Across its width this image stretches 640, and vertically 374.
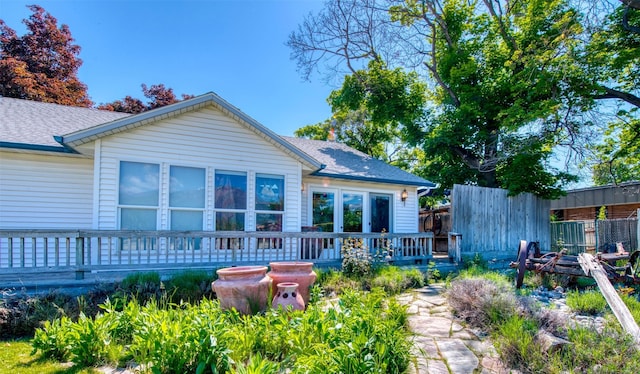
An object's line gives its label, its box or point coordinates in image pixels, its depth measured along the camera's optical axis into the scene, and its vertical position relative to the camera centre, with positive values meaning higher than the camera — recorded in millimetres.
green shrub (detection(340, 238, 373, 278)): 6953 -1179
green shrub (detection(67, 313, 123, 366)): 3146 -1347
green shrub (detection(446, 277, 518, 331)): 4066 -1242
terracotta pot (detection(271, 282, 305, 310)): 4340 -1207
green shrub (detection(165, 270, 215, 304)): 5547 -1376
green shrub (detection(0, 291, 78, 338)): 4438 -1498
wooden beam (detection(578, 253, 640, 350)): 3379 -1065
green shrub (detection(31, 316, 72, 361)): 3354 -1395
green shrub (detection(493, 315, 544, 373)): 2877 -1280
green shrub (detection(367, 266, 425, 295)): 6312 -1433
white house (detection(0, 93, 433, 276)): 6832 +757
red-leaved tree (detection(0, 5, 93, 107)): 15070 +7405
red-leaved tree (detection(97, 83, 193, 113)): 19547 +6409
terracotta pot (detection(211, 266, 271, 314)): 4348 -1111
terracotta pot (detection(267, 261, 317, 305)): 4922 -1030
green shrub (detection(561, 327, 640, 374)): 2684 -1255
